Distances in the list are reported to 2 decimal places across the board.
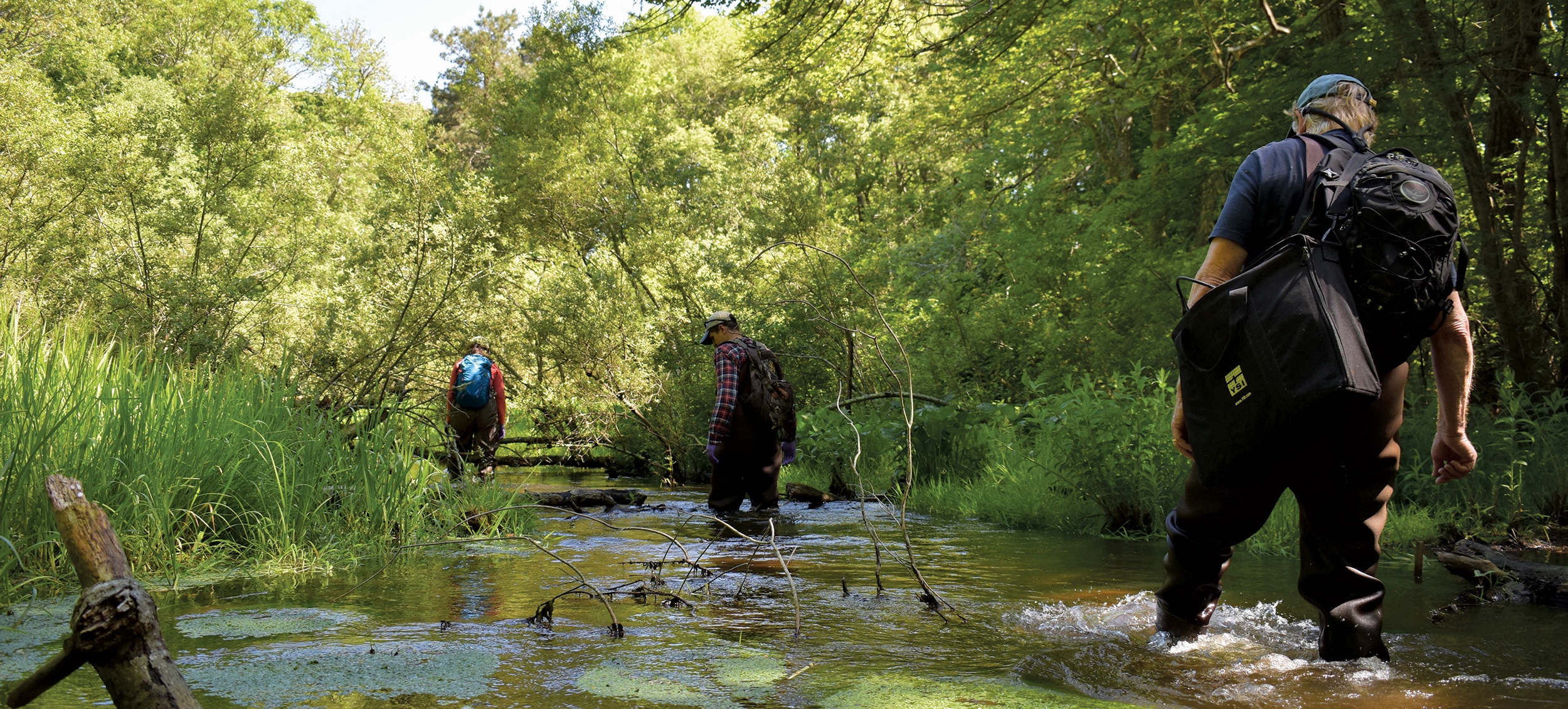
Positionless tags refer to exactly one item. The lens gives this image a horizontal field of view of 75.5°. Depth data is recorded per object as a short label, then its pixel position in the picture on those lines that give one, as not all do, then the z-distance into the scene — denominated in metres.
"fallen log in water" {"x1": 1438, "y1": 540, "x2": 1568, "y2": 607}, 4.63
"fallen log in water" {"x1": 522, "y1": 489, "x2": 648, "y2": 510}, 9.89
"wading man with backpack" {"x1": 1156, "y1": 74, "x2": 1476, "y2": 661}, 3.01
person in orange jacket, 11.81
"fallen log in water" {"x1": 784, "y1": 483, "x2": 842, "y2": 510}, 10.89
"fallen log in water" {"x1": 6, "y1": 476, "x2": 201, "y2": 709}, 1.90
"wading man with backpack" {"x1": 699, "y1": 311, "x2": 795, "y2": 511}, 8.72
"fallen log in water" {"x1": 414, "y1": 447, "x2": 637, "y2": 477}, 16.11
